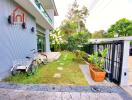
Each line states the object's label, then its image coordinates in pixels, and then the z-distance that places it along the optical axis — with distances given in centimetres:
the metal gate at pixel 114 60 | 289
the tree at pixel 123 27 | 2683
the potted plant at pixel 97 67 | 317
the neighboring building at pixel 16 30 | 338
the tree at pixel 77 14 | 1761
